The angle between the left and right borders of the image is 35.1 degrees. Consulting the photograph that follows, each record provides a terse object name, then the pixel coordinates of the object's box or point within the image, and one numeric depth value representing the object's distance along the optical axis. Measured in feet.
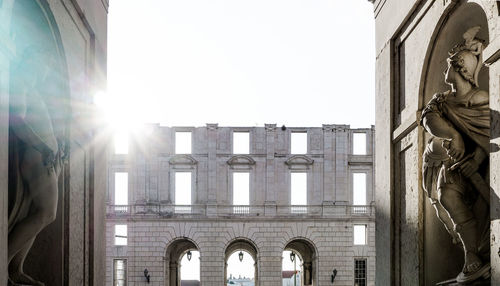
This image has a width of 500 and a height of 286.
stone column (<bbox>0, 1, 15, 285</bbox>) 18.15
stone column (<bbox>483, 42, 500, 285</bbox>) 19.34
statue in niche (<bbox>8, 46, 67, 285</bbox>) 21.81
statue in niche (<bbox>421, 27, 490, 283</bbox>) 22.57
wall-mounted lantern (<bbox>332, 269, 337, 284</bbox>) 144.77
